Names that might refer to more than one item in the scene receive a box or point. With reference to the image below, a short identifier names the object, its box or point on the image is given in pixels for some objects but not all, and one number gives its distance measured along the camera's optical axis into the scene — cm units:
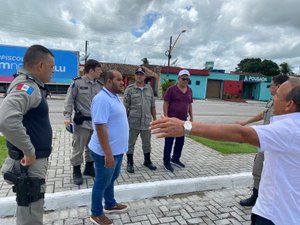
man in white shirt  133
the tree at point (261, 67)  5650
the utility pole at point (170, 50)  2894
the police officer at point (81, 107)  372
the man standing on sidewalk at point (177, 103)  461
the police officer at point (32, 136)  190
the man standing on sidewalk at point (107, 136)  250
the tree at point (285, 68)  5158
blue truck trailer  1778
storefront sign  3562
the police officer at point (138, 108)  432
